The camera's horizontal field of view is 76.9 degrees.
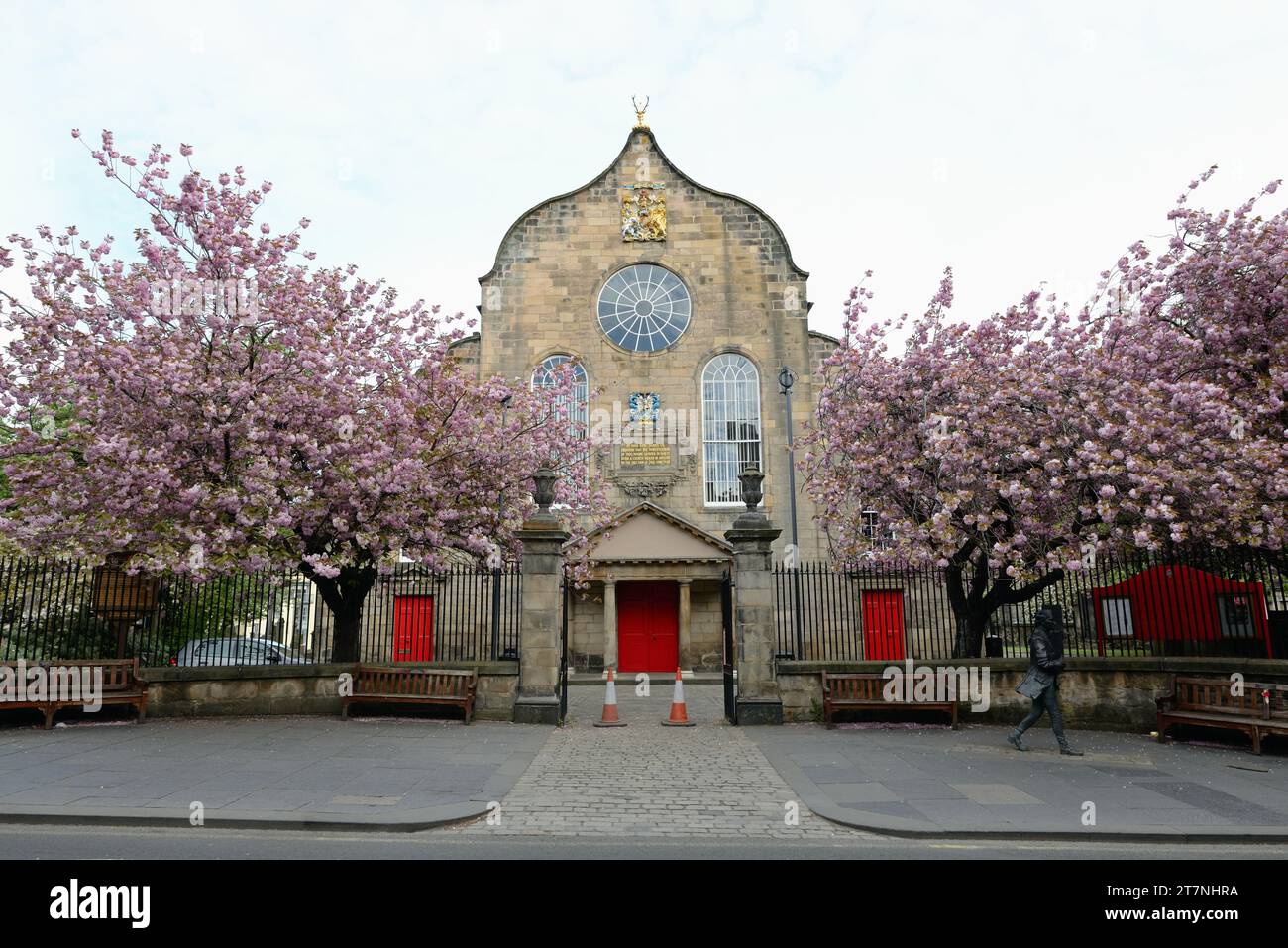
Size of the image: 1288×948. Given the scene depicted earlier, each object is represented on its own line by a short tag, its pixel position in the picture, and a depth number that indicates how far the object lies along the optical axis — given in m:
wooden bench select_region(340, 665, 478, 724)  12.52
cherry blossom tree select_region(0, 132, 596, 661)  11.56
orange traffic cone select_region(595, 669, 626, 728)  12.88
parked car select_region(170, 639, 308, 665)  13.96
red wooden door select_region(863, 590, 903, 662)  22.04
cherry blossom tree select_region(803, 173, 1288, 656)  11.39
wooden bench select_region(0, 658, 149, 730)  11.95
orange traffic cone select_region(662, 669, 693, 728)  13.02
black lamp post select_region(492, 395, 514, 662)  12.80
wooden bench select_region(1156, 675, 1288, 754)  10.06
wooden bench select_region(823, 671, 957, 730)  12.59
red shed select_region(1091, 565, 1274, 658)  12.13
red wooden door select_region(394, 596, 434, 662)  21.00
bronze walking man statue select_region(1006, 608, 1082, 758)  10.34
